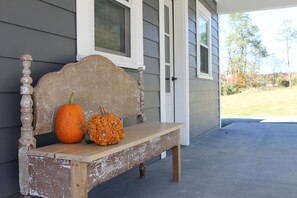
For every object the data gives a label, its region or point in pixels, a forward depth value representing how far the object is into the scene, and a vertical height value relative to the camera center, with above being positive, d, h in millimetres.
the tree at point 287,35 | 18203 +3591
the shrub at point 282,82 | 16891 +721
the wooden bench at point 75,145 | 1466 -263
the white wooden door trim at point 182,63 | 4664 +505
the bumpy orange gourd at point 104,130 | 1631 -176
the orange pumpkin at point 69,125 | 1703 -153
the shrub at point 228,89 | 16391 +355
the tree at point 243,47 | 17312 +2831
